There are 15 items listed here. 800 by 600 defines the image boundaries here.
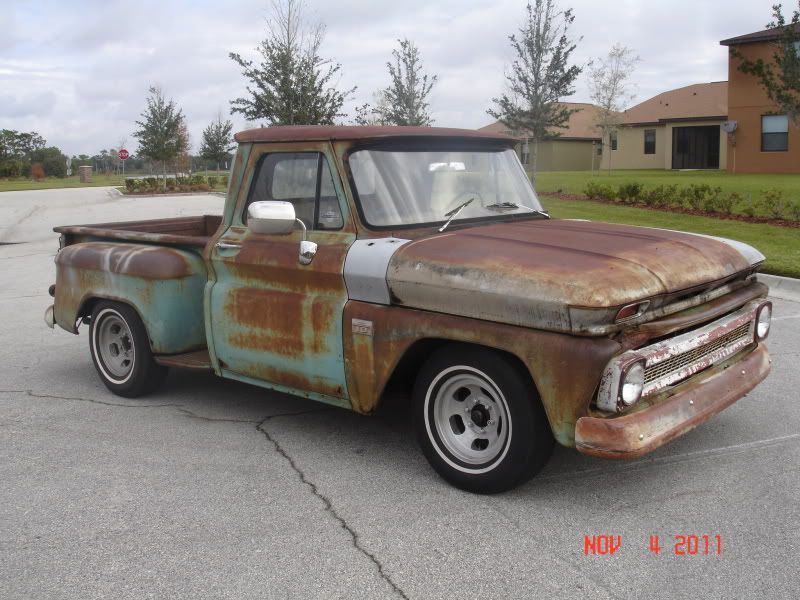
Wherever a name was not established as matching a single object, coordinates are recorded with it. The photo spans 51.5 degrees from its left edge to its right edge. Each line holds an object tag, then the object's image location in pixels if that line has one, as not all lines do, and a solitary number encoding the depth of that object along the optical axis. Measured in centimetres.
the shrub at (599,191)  2048
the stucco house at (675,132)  4416
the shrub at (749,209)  1552
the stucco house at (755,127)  3353
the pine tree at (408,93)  2545
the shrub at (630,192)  1945
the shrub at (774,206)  1538
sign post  4722
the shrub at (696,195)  1725
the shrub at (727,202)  1628
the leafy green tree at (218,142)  5503
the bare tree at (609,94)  4609
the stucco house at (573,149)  5569
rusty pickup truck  364
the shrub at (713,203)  1661
